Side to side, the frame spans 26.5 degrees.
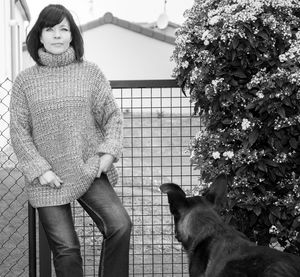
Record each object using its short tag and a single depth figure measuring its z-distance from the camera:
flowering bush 4.13
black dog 3.24
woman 3.75
